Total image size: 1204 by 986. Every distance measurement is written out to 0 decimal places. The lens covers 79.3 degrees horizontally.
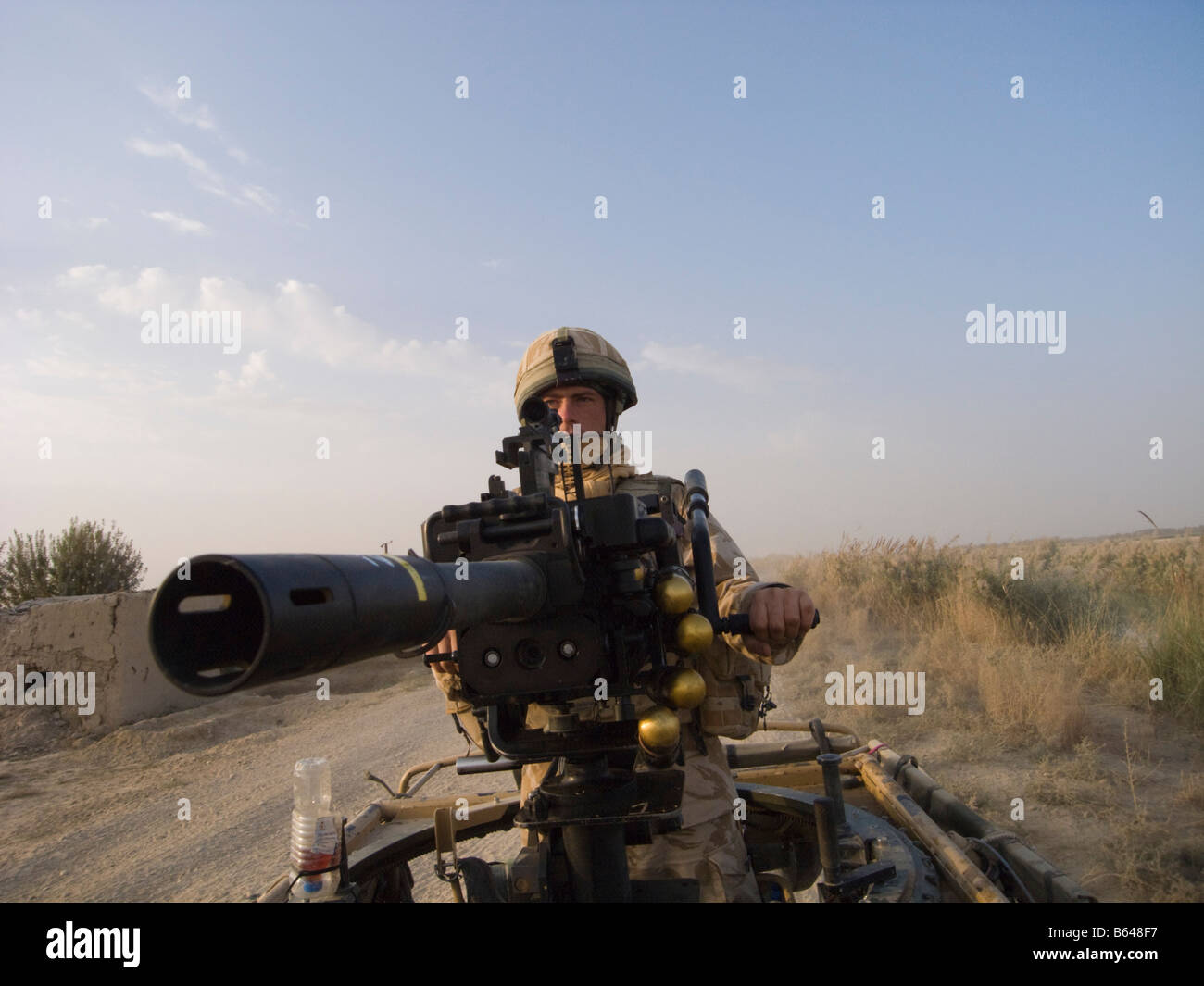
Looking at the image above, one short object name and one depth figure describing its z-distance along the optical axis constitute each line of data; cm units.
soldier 251
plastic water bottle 245
